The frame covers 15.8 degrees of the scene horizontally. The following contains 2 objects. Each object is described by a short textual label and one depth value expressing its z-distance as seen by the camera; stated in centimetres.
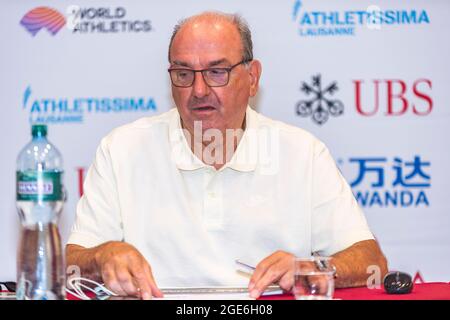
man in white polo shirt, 418
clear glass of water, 359
